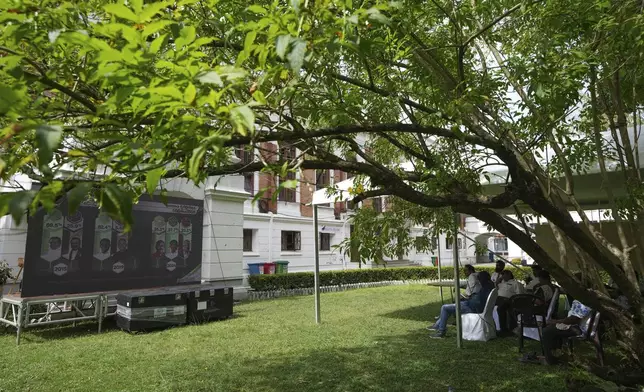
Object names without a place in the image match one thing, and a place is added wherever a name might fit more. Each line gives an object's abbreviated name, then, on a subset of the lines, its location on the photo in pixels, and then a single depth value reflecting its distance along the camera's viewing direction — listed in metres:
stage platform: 7.97
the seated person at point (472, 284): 8.45
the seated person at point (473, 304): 8.01
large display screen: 8.48
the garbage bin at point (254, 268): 19.59
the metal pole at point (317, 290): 9.72
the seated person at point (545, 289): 7.60
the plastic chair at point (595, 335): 5.68
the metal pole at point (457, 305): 7.12
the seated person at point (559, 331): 5.94
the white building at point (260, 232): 11.48
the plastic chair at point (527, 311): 6.61
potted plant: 10.04
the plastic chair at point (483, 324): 7.63
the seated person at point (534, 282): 8.29
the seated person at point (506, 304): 8.17
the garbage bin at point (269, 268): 19.78
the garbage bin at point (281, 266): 20.27
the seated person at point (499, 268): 9.67
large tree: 1.61
